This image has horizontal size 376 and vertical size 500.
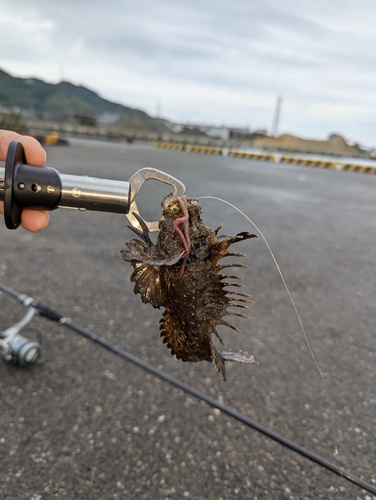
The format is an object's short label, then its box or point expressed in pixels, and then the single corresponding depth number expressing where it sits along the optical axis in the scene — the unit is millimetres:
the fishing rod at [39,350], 472
